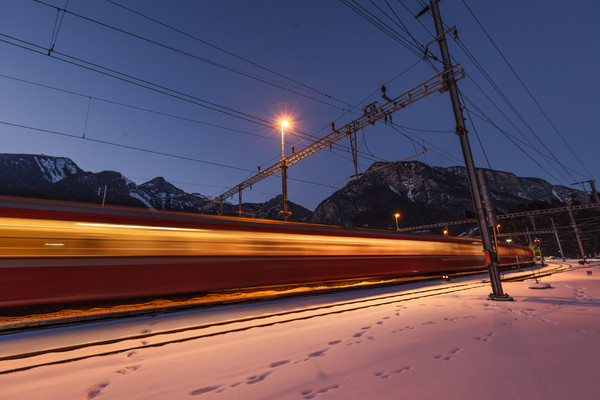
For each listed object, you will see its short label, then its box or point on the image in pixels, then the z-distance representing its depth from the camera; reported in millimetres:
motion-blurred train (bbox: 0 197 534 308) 4734
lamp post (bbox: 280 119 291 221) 12948
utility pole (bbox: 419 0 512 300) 6092
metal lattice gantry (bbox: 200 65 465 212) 7693
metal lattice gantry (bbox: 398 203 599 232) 22008
